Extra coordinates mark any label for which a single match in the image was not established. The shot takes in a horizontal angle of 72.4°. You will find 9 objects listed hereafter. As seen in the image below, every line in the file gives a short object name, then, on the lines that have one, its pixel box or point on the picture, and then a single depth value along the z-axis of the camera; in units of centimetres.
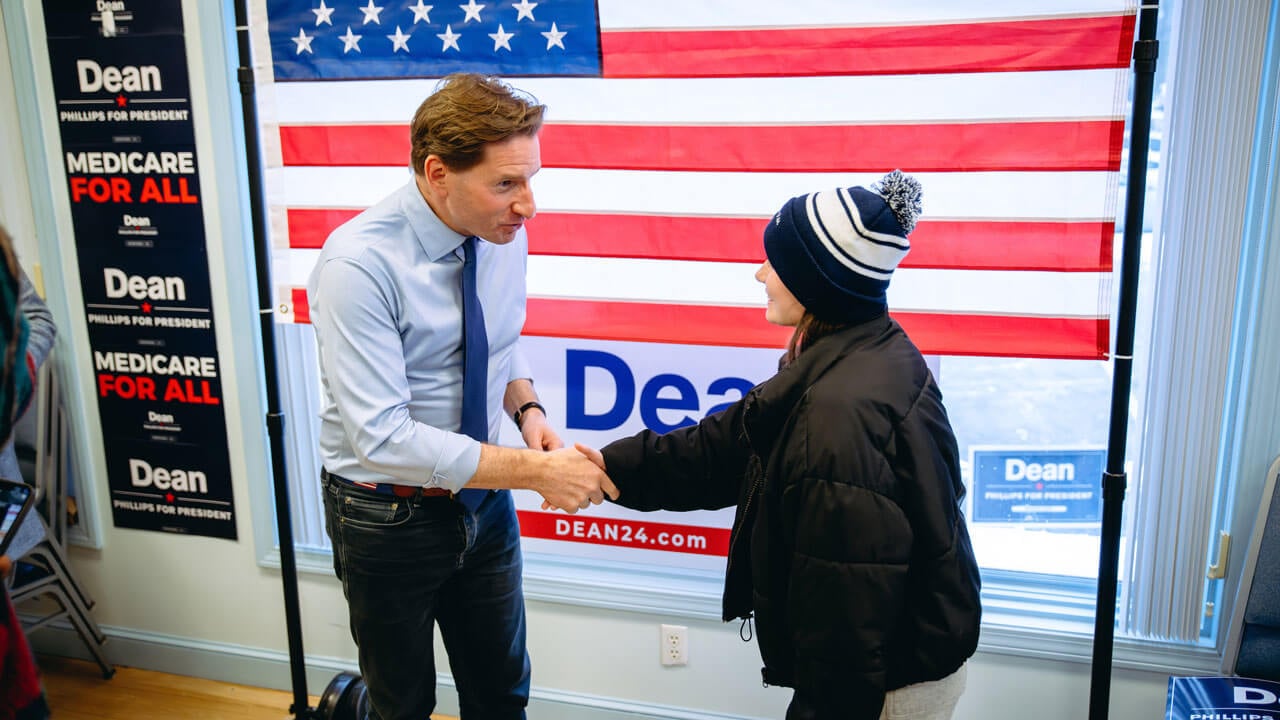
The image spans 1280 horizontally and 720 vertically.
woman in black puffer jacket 126
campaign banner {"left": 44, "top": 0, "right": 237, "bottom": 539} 241
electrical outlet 238
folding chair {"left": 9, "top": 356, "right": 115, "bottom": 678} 254
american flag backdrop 192
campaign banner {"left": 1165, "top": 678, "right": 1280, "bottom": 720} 182
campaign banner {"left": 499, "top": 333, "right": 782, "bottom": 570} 226
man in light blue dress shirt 153
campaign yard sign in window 220
